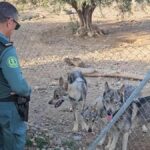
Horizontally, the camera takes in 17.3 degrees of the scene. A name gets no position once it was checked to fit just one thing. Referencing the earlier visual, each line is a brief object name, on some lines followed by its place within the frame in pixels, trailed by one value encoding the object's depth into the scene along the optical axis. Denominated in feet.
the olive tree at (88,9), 43.57
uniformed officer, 14.20
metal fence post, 15.39
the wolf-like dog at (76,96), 23.71
